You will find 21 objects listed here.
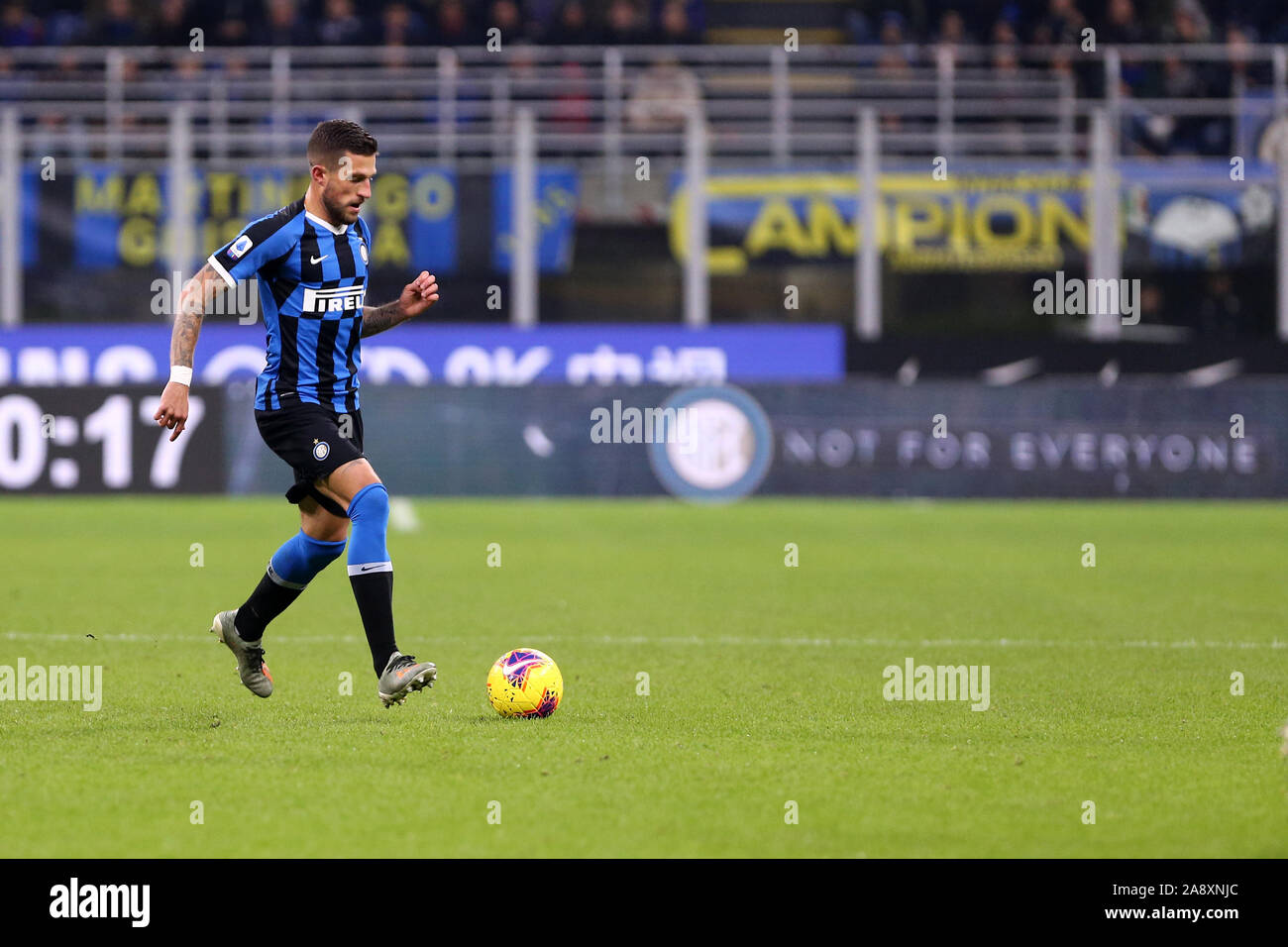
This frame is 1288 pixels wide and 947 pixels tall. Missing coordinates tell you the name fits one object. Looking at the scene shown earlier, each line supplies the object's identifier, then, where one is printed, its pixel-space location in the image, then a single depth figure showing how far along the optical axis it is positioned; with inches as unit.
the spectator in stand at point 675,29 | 840.9
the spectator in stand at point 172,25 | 830.5
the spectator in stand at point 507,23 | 829.2
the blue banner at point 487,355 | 715.4
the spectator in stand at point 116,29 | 831.1
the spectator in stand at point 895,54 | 799.1
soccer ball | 247.1
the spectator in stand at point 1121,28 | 858.8
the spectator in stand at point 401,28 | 823.7
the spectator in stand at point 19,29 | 860.0
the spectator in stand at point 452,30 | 837.8
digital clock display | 670.5
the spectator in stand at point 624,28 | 825.5
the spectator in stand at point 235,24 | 836.0
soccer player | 248.2
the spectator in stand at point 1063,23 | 861.8
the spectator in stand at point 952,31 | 860.0
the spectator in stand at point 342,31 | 823.7
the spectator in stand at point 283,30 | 823.7
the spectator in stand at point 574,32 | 824.3
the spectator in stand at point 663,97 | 775.7
